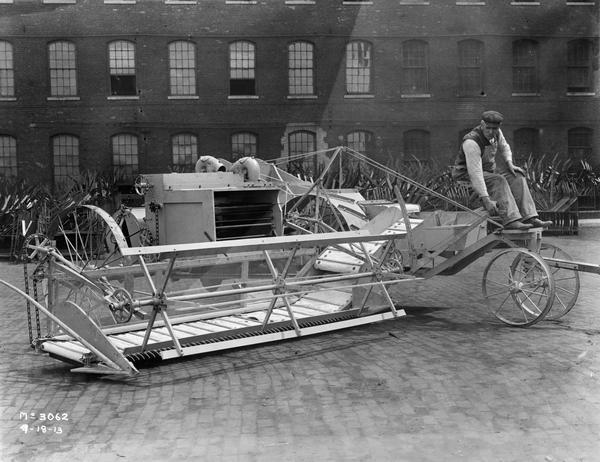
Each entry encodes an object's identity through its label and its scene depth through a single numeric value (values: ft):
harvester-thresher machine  21.31
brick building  100.68
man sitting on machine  26.61
